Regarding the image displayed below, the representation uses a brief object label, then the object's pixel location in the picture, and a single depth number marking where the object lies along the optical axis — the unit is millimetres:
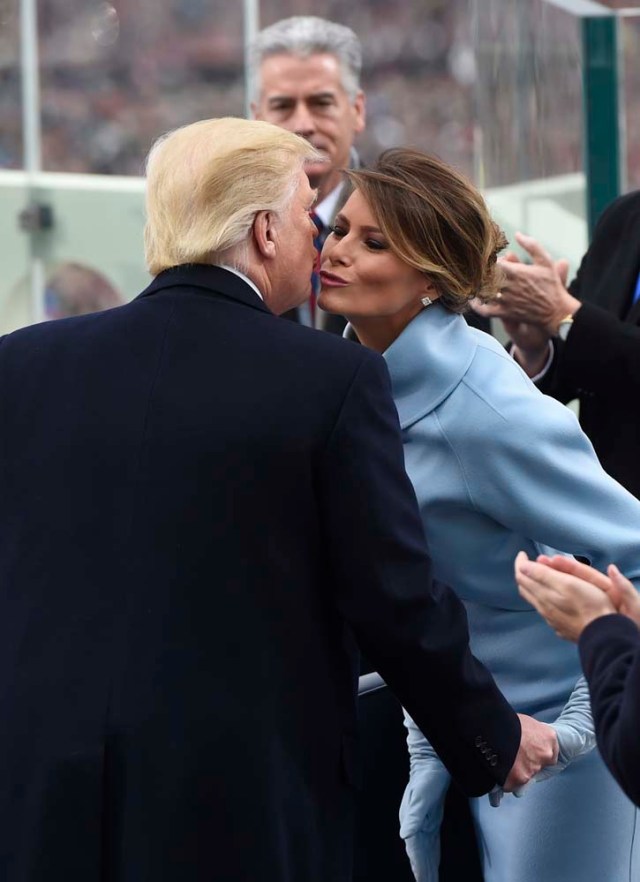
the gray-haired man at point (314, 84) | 8203
